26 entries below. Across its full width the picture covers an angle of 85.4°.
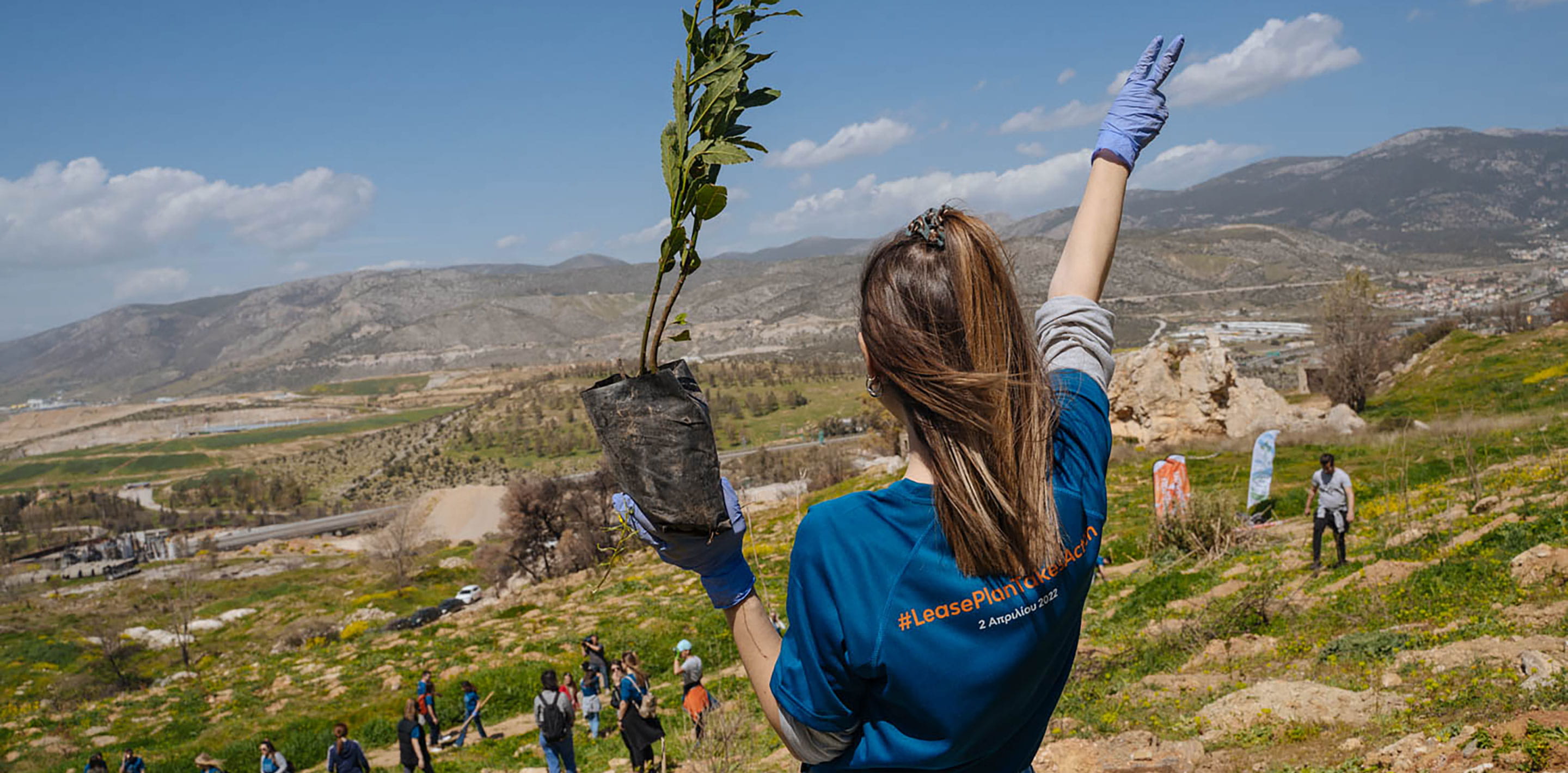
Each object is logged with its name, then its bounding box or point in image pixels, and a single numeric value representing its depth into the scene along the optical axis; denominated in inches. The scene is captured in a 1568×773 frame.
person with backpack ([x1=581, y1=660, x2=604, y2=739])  491.4
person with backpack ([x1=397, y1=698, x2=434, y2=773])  461.7
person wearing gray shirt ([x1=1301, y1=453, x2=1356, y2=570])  401.1
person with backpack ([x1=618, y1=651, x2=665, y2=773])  367.2
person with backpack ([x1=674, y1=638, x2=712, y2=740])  343.6
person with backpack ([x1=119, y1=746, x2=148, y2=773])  501.7
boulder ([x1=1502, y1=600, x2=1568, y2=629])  254.7
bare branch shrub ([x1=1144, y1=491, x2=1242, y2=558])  515.2
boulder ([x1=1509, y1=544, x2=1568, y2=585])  293.0
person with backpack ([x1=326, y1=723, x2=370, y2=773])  424.5
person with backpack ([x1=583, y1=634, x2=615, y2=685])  547.8
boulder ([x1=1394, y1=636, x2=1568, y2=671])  223.9
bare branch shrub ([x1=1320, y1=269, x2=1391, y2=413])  1354.6
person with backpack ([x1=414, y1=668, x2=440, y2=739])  519.2
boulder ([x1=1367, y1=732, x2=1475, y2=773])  155.2
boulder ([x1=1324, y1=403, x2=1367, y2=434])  1057.5
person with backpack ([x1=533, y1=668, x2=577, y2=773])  384.8
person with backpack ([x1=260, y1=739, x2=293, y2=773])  434.6
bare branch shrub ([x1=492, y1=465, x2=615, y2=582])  1403.8
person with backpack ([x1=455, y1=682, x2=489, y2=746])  566.3
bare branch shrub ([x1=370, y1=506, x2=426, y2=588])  2006.6
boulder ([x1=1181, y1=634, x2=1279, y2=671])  315.9
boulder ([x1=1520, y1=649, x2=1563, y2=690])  194.9
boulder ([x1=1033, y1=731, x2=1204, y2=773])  194.5
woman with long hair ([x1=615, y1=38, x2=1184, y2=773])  49.4
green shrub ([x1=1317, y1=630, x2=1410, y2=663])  269.1
